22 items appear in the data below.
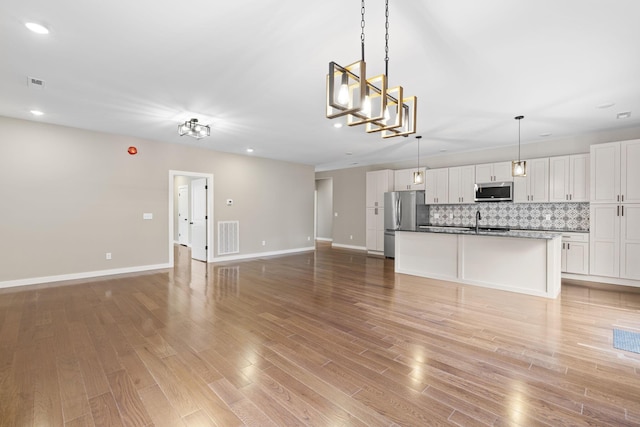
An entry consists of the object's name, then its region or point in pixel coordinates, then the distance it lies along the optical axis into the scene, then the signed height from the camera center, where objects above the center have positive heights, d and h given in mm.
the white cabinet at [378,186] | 8102 +746
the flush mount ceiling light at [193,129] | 4383 +1279
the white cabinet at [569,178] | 5336 +632
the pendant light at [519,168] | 4574 +701
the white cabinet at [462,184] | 6637 +643
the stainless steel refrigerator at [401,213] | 7453 -49
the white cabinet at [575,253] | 5227 -786
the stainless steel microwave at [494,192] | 6113 +429
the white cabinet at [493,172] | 6133 +858
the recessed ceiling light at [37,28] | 2307 +1520
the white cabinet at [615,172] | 4746 +666
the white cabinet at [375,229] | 8258 -534
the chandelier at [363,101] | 1909 +808
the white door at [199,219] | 7072 -195
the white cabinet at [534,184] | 5727 +559
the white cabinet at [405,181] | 7602 +843
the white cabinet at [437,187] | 7059 +622
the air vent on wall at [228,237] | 7133 -663
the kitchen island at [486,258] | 4238 -801
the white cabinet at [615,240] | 4773 -508
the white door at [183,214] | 9234 -87
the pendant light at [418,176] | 5846 +735
